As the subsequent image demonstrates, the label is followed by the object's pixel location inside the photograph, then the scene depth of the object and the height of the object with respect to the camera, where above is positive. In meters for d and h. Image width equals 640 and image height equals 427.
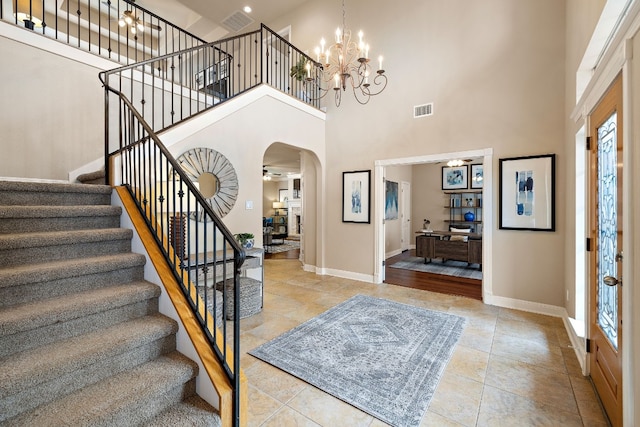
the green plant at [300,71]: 5.39 +2.72
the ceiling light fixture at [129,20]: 4.51 +3.33
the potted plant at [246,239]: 4.01 -0.40
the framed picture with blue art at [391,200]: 7.85 +0.32
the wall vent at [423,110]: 4.74 +1.72
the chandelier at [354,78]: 5.35 +2.70
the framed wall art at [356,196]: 5.44 +0.29
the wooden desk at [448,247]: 6.23 -0.86
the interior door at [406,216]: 9.04 -0.17
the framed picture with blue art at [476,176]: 8.50 +1.05
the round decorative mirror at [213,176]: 3.66 +0.50
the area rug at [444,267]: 5.93 -1.33
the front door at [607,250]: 1.75 -0.29
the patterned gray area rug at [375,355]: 2.09 -1.38
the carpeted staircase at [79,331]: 1.36 -0.72
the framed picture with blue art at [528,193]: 3.77 +0.24
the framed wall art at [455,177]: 8.81 +1.05
